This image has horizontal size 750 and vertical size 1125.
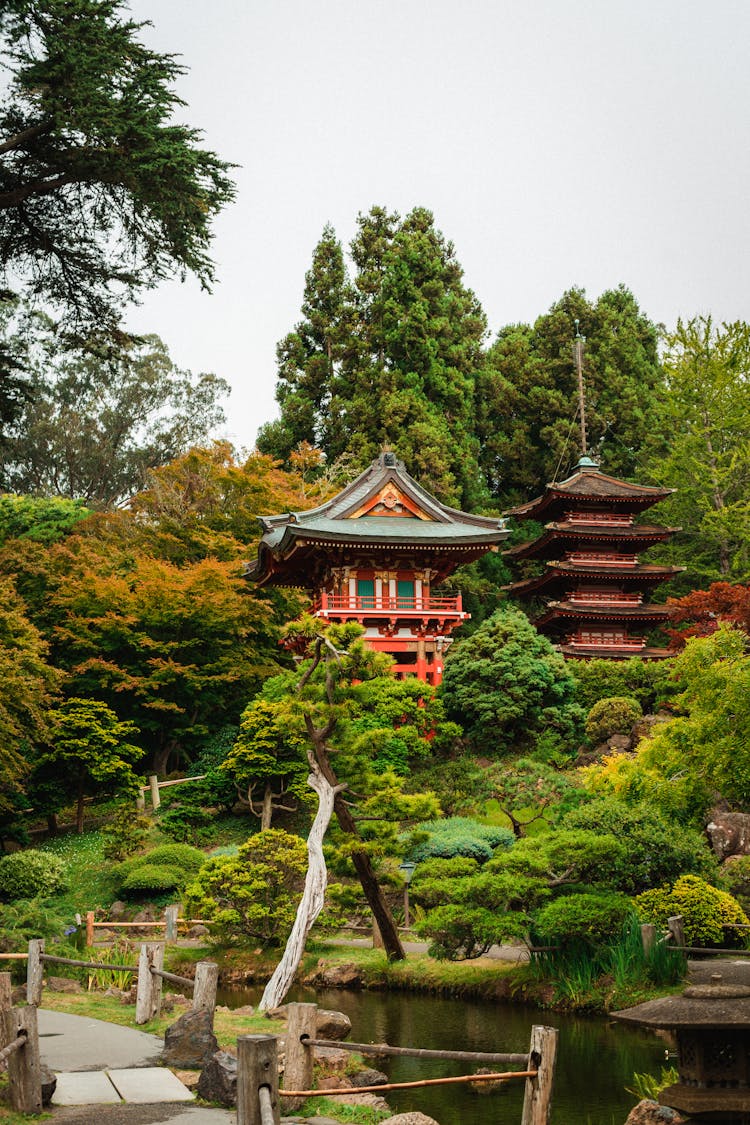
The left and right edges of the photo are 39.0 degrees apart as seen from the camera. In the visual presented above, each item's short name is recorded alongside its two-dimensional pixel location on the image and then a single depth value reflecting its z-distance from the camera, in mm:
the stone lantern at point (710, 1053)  6898
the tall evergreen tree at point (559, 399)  38812
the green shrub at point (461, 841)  16484
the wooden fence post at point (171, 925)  15586
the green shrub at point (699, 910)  12367
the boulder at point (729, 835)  14875
